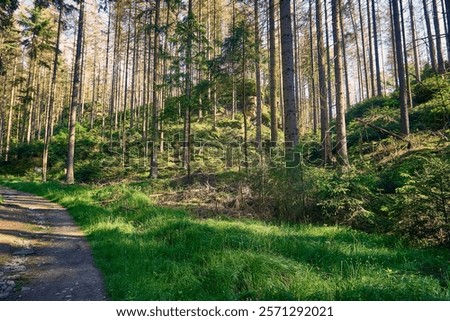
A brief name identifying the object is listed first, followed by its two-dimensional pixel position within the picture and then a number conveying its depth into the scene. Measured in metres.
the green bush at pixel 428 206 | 5.18
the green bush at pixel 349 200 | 6.68
